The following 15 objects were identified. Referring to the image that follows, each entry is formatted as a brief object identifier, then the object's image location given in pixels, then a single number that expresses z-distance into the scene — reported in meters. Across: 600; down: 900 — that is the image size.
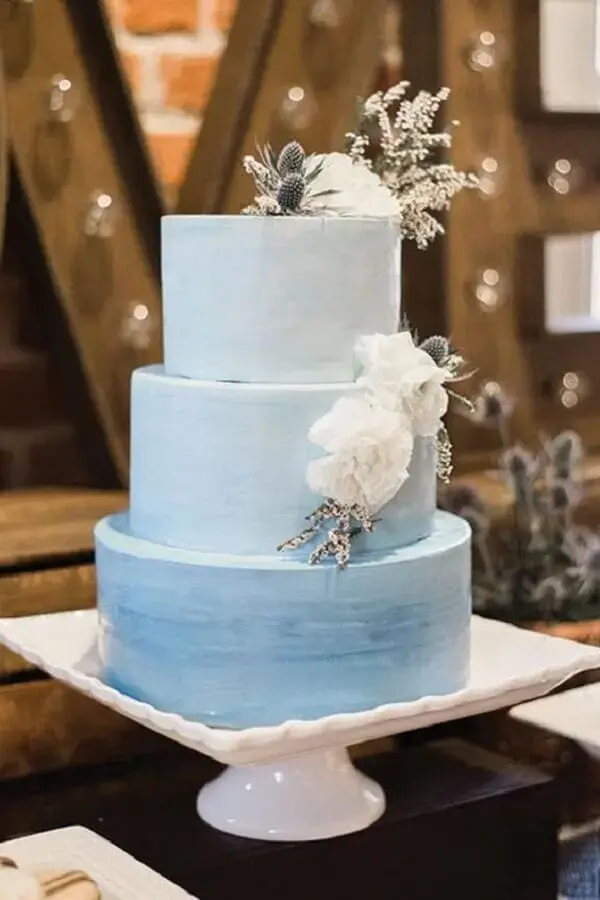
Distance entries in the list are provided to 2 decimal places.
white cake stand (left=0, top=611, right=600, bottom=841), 1.22
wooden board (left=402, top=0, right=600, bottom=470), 1.74
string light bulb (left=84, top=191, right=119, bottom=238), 1.53
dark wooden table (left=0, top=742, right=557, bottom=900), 1.29
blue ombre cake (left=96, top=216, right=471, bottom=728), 1.21
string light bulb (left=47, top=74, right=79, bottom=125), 1.50
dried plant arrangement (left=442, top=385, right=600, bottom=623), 1.60
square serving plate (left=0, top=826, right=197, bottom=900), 1.19
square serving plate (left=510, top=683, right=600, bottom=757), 1.39
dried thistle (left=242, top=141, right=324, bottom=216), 1.23
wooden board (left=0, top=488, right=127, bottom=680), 1.43
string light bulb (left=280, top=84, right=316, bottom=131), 1.63
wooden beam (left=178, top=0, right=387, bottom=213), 1.61
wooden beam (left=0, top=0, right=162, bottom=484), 1.49
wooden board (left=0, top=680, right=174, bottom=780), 1.43
